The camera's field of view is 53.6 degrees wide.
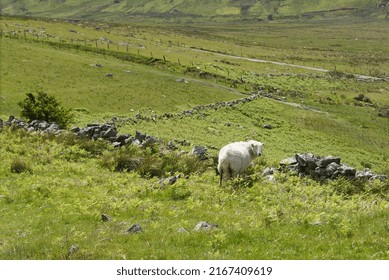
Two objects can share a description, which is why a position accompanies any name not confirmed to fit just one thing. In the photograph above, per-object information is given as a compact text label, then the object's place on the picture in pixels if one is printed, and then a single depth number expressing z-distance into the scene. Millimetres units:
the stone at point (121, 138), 29127
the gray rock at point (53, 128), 31277
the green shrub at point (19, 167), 23062
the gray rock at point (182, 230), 14027
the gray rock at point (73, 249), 12135
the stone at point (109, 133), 29703
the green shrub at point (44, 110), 36938
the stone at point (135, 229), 14124
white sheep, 21469
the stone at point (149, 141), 27844
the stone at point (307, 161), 23281
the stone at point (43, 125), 32669
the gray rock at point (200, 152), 26297
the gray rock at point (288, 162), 24381
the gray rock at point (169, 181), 20825
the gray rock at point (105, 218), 15773
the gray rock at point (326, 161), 23078
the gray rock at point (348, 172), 22062
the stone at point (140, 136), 29275
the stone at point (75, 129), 31281
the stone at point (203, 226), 14164
